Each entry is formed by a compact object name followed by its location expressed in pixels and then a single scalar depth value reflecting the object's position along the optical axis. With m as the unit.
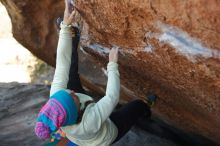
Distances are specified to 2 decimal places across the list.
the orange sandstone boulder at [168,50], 2.22
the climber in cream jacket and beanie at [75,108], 2.57
